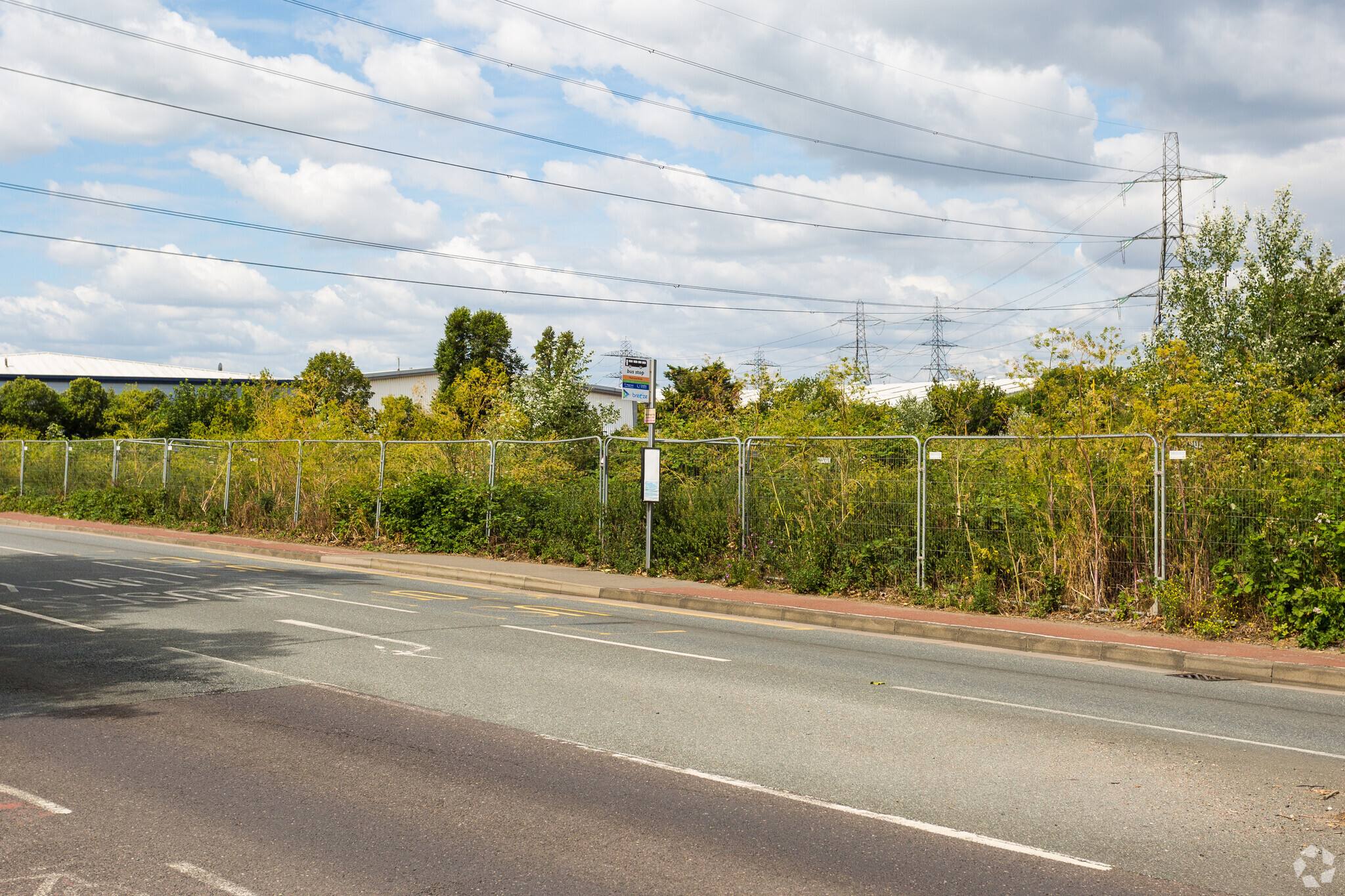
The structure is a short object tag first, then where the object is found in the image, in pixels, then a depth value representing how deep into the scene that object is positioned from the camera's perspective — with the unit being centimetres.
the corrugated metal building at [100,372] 11712
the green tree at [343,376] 7362
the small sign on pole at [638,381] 1760
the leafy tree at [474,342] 7306
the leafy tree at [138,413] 6134
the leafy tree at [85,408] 7588
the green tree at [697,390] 4591
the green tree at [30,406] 7062
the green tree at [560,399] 3488
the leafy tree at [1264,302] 3281
